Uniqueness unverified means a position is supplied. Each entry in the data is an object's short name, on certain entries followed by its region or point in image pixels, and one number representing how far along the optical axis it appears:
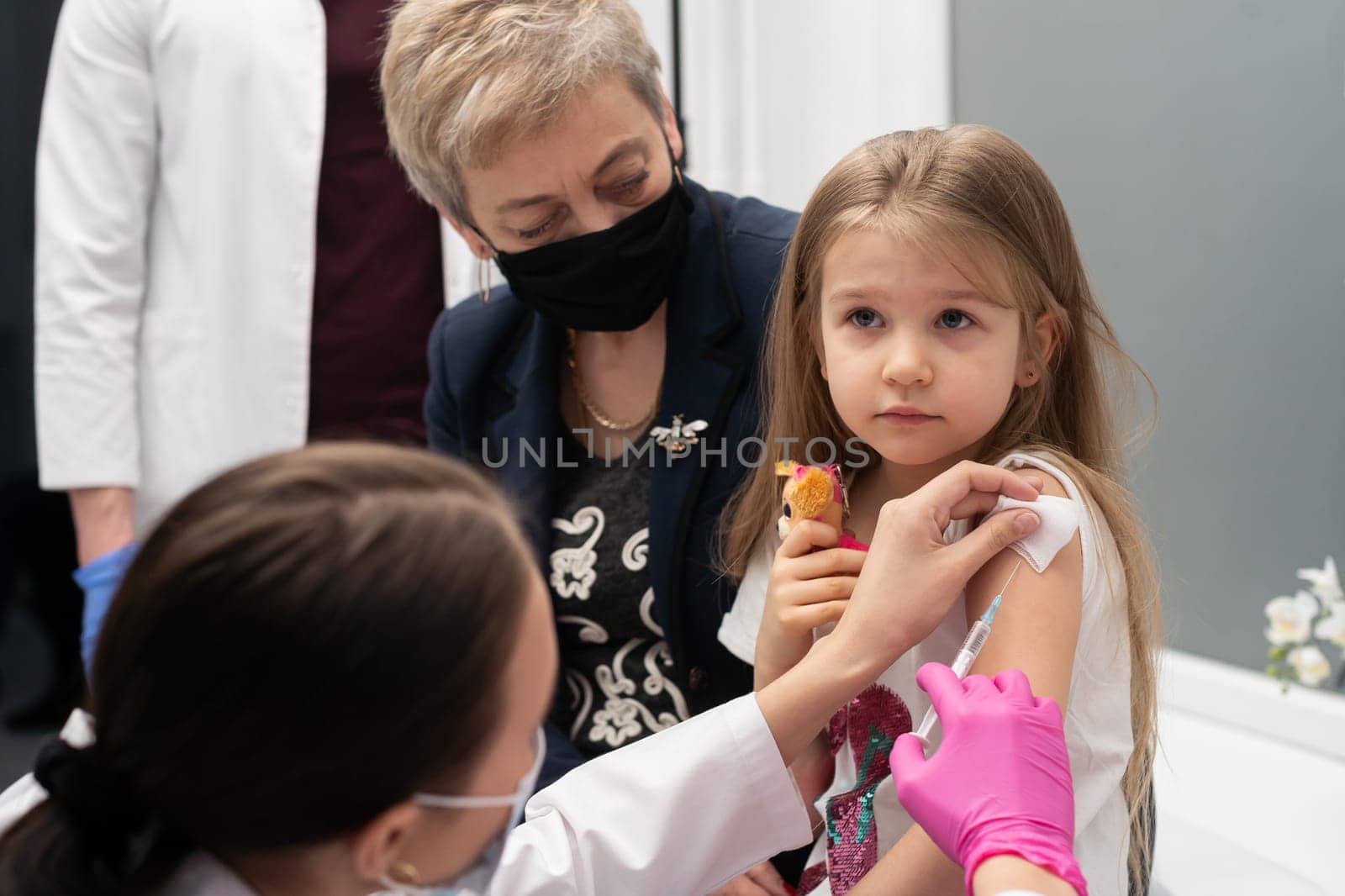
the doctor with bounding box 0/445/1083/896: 0.72
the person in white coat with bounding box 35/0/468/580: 2.07
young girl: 1.10
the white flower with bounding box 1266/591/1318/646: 1.73
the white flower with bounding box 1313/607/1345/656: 1.64
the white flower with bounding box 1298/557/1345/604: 1.67
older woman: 1.39
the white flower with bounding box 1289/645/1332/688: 1.71
